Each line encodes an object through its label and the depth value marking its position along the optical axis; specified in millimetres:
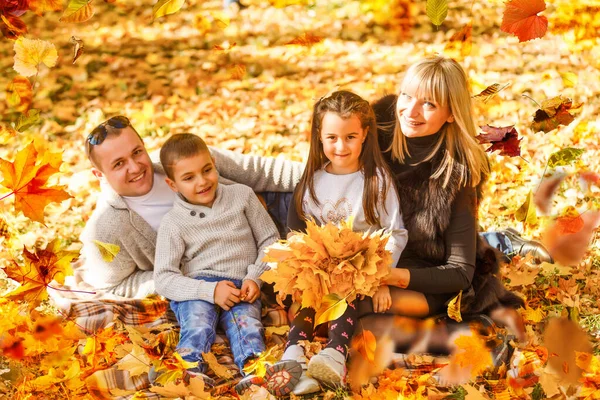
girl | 2758
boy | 2967
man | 3211
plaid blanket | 3053
